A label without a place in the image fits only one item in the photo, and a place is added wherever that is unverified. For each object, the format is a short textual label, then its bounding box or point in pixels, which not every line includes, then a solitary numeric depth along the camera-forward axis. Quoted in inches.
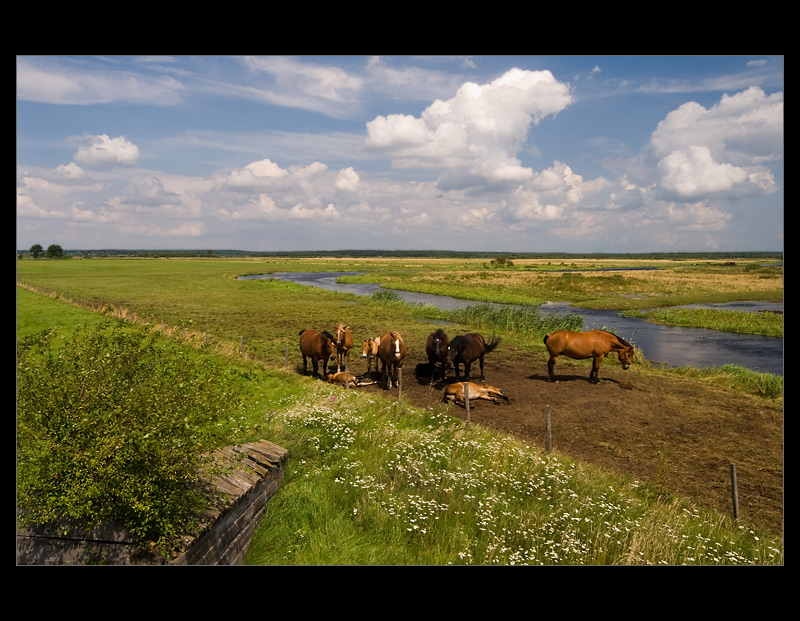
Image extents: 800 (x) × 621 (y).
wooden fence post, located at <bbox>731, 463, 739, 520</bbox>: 322.7
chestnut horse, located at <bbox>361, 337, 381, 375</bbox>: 714.2
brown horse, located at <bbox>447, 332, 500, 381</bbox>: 665.6
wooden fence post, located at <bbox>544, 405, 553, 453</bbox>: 413.6
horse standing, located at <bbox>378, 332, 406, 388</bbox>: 630.5
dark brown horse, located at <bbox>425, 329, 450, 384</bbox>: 665.6
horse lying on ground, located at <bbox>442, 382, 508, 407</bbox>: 579.3
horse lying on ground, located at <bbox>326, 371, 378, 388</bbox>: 649.5
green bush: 169.2
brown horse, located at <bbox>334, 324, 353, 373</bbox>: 684.7
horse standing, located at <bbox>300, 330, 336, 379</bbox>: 669.3
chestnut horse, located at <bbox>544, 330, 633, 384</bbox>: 703.1
